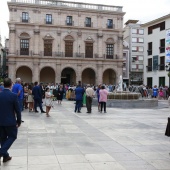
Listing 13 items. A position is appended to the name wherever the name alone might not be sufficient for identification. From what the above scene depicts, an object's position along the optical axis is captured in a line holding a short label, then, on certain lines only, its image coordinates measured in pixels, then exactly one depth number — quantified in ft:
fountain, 46.24
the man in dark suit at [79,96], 36.70
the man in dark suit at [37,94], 35.69
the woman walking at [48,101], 32.31
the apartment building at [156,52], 100.81
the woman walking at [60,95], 52.40
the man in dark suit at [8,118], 13.51
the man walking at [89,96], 36.92
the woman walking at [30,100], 37.86
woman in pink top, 37.11
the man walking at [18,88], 27.92
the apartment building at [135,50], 129.60
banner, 82.46
